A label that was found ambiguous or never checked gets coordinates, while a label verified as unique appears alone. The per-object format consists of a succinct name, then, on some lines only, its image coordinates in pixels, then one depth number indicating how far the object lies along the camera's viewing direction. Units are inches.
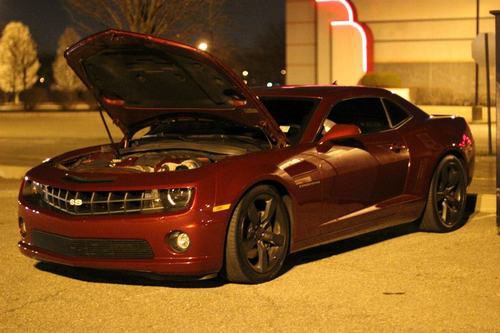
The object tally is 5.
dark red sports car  247.8
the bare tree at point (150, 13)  754.8
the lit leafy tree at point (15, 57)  3112.7
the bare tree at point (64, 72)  3159.5
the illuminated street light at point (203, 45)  1162.3
